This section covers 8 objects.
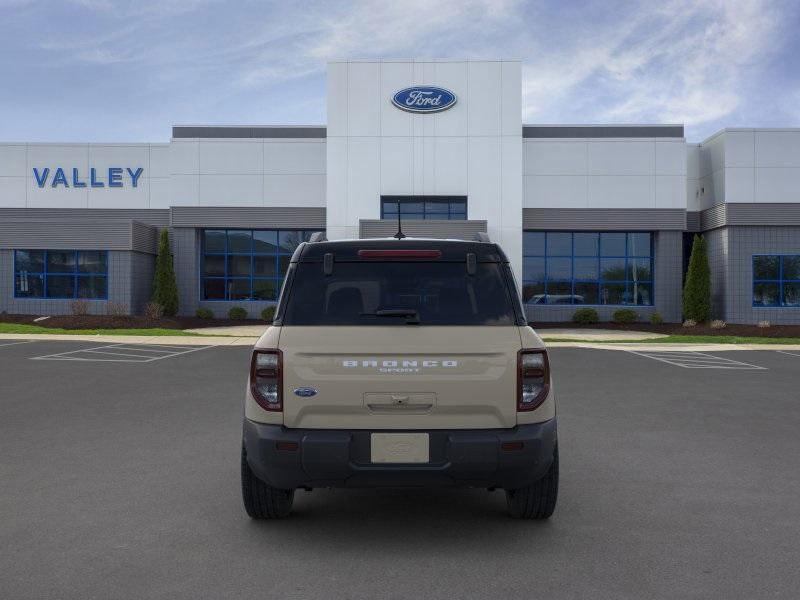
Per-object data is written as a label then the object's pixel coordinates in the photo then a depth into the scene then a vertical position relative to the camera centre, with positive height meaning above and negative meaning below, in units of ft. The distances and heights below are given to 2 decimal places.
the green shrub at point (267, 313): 98.05 -2.91
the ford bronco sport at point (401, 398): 13.38 -2.06
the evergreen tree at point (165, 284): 94.22 +1.13
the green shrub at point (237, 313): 98.17 -2.93
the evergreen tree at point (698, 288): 89.51 +0.64
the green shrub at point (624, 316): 93.76 -3.13
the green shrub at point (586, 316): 94.08 -3.15
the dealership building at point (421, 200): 89.97 +12.87
